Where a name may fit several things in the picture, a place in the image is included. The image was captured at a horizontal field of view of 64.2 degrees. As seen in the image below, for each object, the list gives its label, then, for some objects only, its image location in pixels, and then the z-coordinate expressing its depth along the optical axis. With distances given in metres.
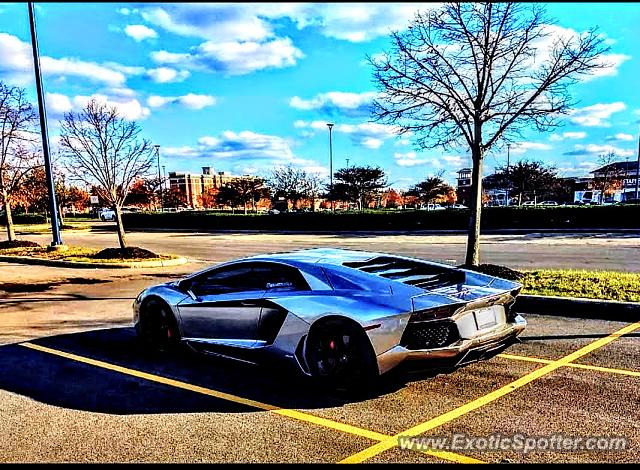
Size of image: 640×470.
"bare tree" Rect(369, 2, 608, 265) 10.12
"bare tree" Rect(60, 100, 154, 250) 16.42
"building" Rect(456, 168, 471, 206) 88.80
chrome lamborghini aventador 4.23
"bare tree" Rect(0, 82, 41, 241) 19.50
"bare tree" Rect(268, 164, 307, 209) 57.81
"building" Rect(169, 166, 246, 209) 115.31
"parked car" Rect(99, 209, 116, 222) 63.64
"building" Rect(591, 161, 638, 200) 57.69
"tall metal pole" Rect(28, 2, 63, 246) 16.25
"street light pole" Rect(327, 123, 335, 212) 46.44
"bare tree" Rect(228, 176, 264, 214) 54.97
